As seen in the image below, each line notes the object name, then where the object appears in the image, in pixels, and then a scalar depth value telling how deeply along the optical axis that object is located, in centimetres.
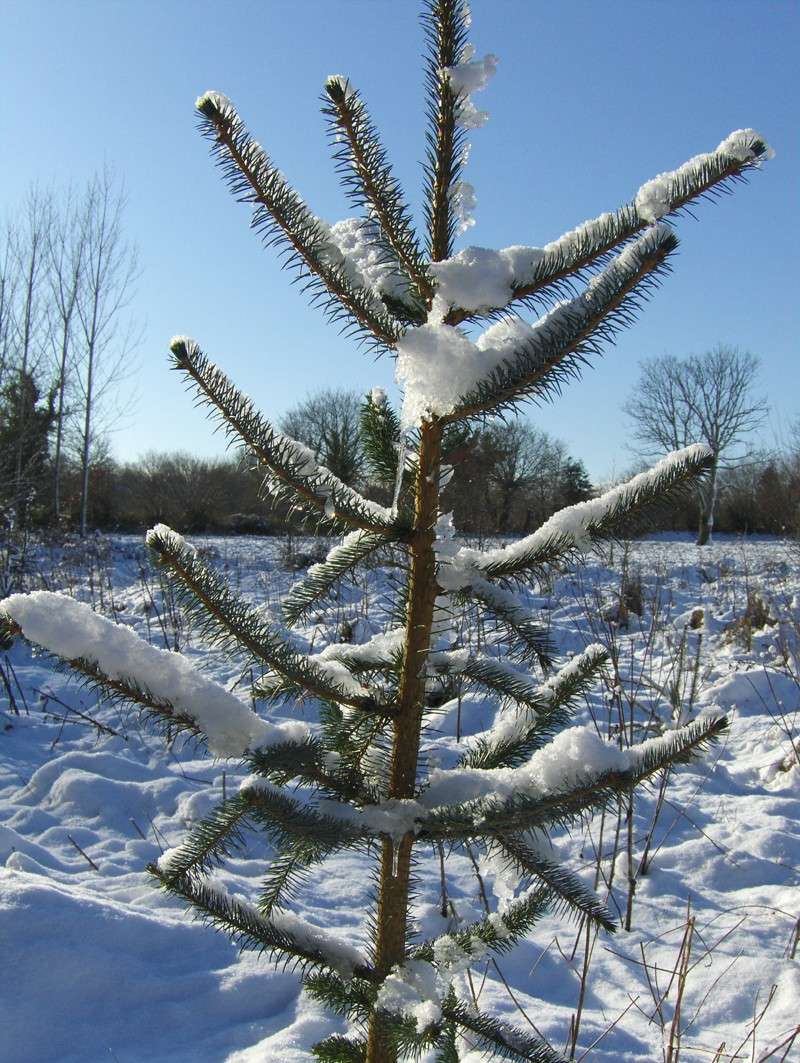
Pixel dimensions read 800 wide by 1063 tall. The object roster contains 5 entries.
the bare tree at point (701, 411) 3397
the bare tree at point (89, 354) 1909
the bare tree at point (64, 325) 1888
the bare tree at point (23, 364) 1084
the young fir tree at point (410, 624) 106
